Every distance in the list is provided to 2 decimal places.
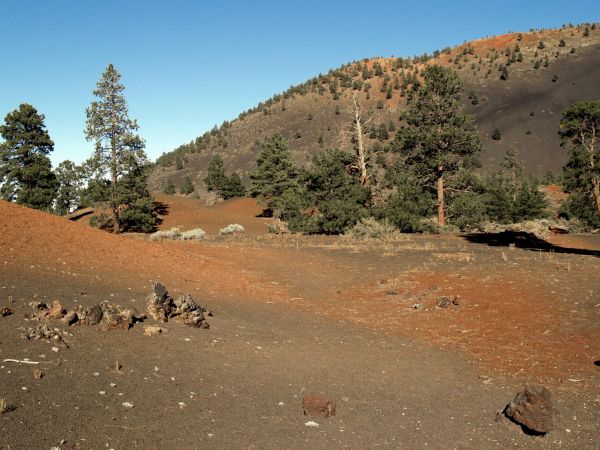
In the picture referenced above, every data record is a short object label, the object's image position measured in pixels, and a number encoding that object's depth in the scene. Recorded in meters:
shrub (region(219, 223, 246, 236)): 31.78
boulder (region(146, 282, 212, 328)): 8.69
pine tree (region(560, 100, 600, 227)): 28.19
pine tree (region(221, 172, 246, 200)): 51.82
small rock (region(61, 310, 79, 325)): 7.31
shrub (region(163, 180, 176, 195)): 66.69
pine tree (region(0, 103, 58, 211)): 36.00
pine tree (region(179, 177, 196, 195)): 65.02
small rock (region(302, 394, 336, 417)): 5.98
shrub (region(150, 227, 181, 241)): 25.13
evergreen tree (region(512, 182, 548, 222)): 34.94
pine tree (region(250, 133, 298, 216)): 41.59
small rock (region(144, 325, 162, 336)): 7.76
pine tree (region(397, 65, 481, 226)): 29.55
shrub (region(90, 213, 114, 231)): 33.38
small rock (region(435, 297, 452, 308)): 11.80
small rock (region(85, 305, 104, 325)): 7.53
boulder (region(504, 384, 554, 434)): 5.69
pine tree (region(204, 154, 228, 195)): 52.91
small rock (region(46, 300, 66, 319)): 7.43
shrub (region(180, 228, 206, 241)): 26.78
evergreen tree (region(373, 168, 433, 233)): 28.44
